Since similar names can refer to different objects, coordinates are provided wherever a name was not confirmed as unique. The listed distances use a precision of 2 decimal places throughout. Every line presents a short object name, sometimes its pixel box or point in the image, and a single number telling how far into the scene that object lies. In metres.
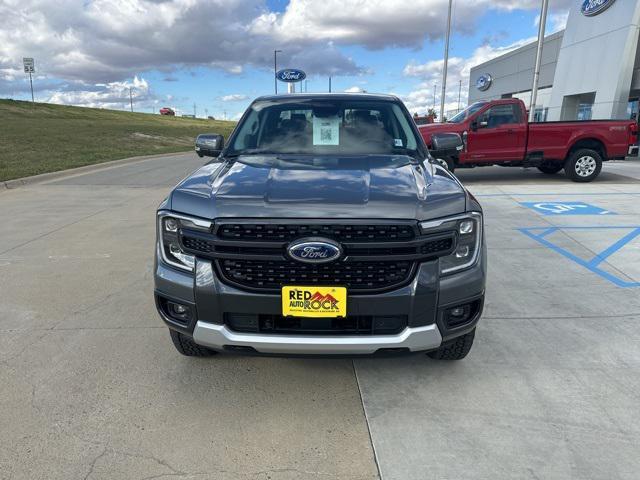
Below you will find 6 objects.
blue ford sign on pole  36.31
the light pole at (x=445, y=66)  30.06
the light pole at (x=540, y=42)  19.22
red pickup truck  11.39
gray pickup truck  2.54
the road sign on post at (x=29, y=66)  39.18
